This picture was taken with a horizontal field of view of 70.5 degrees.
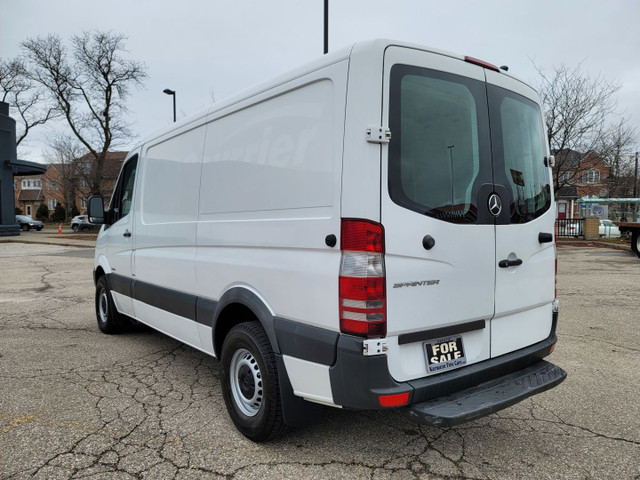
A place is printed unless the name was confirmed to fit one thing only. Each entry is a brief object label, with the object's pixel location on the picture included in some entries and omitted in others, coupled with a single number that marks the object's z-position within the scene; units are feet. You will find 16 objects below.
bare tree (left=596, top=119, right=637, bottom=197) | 79.28
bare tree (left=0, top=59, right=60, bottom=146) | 114.11
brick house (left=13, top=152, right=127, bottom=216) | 167.02
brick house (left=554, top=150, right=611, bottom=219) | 71.56
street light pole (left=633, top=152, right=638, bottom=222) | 100.58
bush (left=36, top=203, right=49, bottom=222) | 193.57
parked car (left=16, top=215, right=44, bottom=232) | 132.57
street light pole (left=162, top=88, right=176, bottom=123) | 71.20
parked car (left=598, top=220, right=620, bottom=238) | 84.17
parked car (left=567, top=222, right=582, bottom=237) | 79.41
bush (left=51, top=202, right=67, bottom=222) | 185.68
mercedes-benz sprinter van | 7.54
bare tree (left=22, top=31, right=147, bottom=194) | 106.93
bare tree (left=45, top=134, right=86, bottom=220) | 160.35
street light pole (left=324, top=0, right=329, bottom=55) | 35.70
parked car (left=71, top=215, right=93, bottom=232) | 126.57
